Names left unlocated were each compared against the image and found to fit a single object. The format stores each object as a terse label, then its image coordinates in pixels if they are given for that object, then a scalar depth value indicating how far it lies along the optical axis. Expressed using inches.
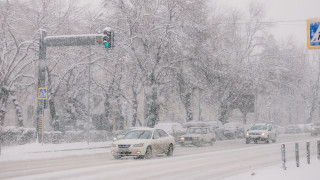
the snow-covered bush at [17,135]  1155.3
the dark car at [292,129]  2723.4
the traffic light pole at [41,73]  1079.0
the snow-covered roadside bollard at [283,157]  599.0
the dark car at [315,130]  2167.7
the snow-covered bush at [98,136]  1520.7
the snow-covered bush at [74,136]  1392.7
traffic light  860.0
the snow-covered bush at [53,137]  1275.8
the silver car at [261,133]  1446.9
